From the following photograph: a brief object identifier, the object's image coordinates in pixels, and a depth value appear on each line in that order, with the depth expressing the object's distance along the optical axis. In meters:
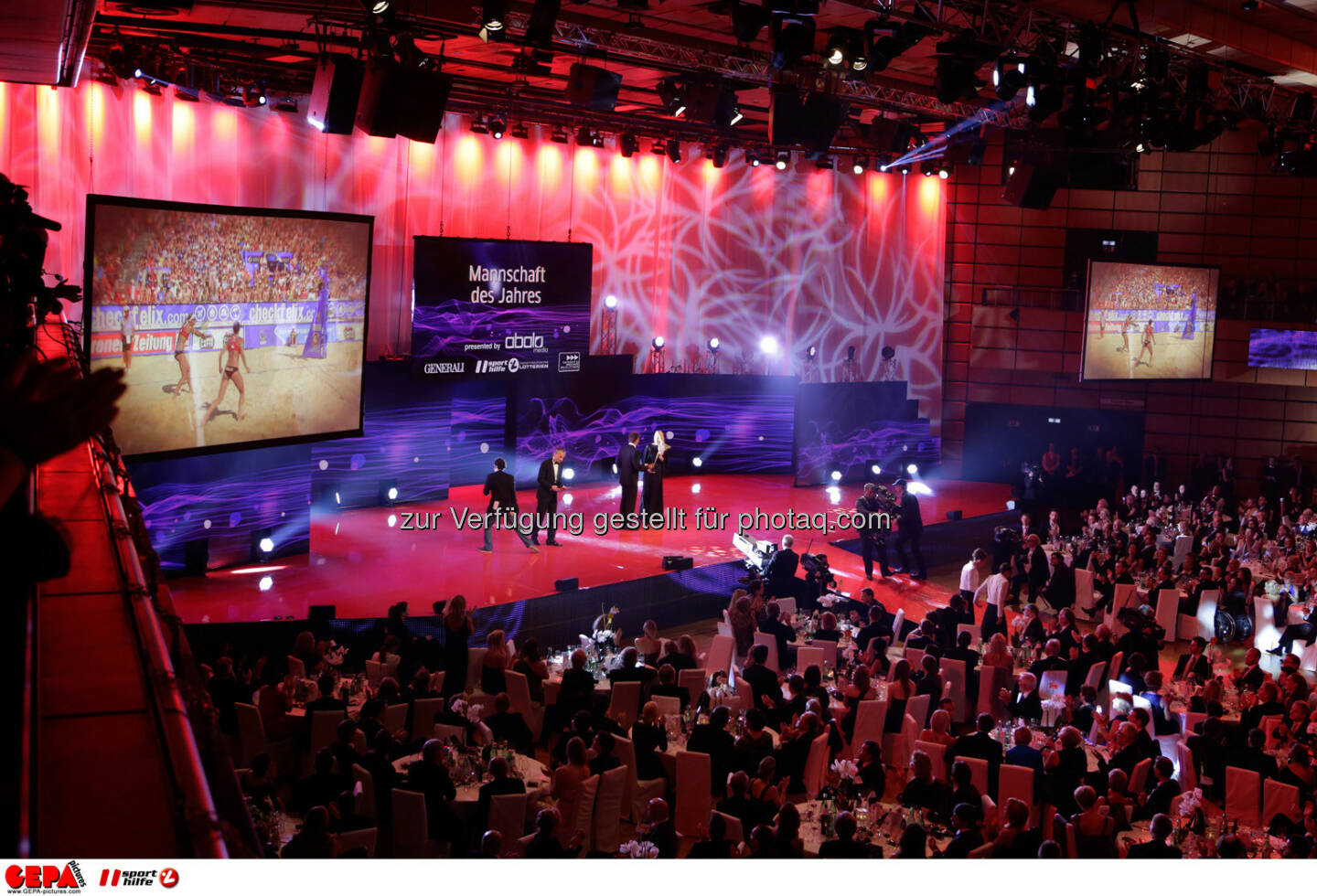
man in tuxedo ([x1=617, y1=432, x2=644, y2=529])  14.97
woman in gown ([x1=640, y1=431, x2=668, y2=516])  15.08
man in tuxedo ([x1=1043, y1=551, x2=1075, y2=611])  12.58
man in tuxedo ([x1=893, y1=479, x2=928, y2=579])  14.24
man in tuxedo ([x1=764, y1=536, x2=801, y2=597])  11.80
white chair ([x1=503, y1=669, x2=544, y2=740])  8.62
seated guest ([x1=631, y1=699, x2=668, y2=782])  7.46
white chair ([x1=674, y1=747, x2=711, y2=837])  7.12
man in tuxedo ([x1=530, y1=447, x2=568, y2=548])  13.88
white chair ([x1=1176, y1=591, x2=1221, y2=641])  11.98
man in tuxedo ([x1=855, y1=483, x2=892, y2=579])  14.02
